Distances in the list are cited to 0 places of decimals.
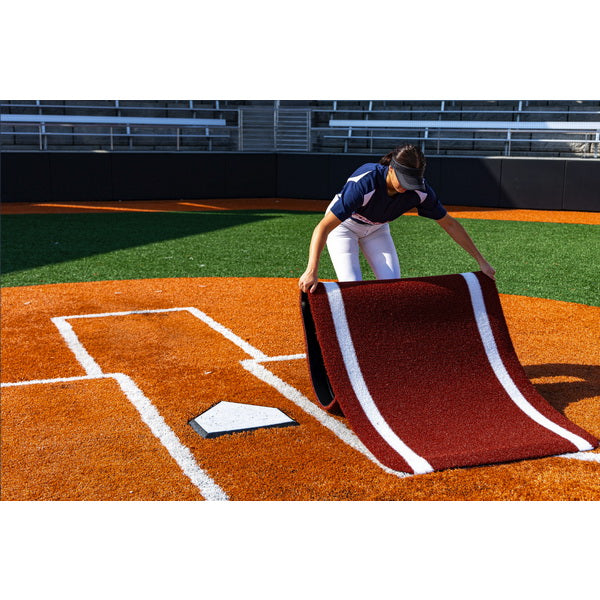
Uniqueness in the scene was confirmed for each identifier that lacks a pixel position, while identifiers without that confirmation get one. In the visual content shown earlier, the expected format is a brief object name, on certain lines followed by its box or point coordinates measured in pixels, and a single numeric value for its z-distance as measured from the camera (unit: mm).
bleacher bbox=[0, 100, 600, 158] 21031
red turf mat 4418
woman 4520
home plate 4723
